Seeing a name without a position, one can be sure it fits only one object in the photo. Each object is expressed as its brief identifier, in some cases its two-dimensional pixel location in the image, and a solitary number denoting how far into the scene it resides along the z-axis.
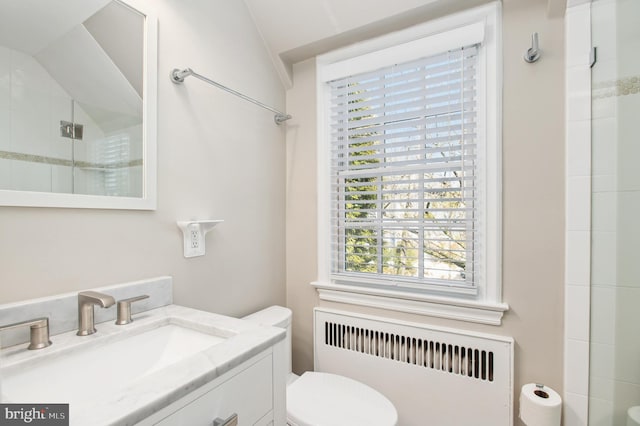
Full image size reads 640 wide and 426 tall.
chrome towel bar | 1.18
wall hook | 1.22
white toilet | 1.17
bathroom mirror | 0.81
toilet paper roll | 1.14
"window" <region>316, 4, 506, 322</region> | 1.37
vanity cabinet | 0.60
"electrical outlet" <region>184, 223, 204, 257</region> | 1.24
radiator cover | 1.32
